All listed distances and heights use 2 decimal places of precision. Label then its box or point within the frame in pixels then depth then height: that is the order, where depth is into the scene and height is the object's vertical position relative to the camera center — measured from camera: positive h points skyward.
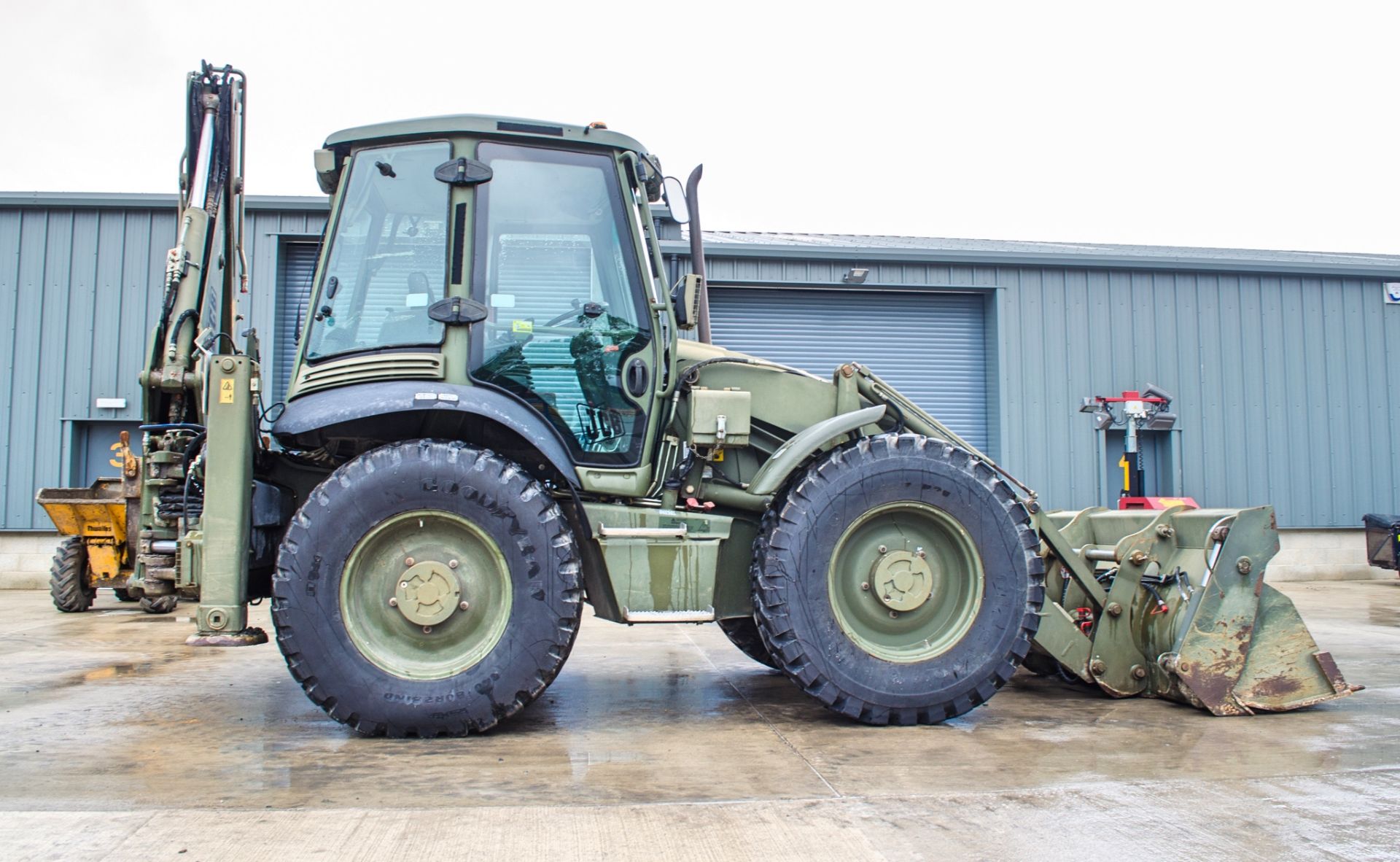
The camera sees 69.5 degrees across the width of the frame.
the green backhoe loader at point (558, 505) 4.25 -0.06
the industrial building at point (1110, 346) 15.62 +2.31
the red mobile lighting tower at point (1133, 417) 13.98 +1.09
